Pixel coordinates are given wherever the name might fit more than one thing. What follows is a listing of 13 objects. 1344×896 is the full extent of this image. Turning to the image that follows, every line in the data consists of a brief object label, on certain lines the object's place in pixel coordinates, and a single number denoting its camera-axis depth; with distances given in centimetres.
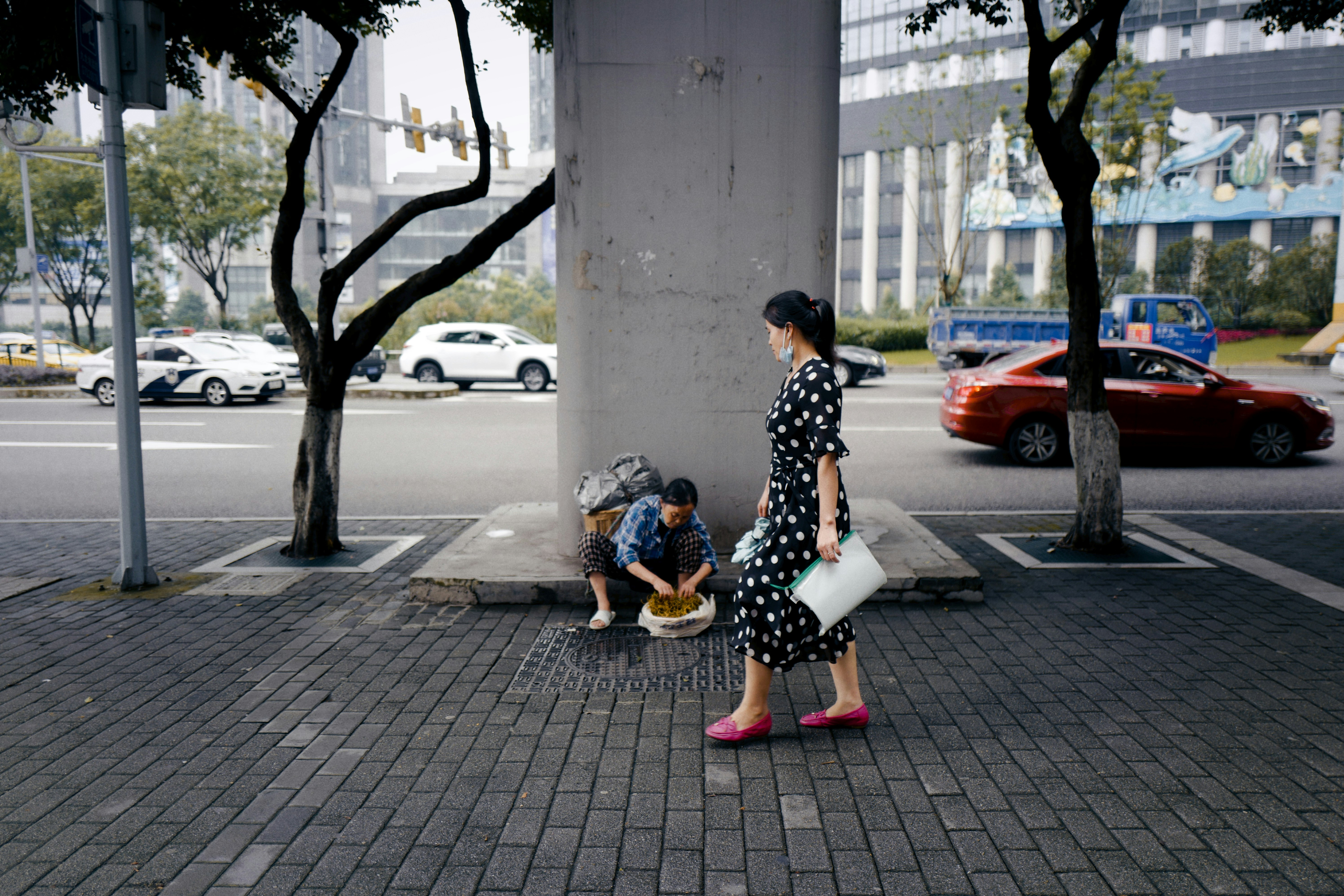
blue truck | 2025
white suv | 2178
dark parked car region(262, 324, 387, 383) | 2397
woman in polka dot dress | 354
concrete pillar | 583
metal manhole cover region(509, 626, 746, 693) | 442
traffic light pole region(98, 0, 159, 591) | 570
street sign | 548
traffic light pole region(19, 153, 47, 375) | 2548
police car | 1817
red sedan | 1071
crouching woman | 494
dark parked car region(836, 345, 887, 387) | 2280
